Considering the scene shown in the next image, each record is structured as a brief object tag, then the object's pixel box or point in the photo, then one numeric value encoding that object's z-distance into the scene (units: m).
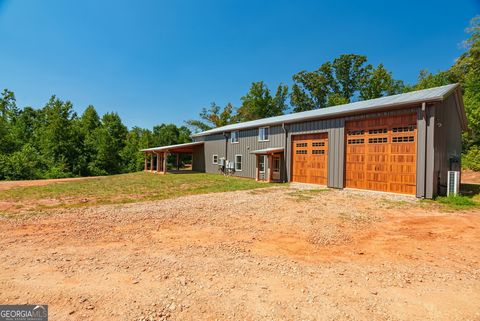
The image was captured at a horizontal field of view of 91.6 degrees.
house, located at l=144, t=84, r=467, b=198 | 10.09
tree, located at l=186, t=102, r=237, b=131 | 46.38
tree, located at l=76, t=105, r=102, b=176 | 27.19
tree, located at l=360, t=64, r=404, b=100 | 36.25
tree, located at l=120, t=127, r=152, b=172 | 31.06
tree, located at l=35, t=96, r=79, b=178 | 25.17
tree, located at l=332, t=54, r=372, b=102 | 40.03
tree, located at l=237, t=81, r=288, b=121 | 43.25
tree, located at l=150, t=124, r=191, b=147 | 35.88
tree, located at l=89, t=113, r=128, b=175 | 27.64
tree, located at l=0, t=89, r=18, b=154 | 23.11
